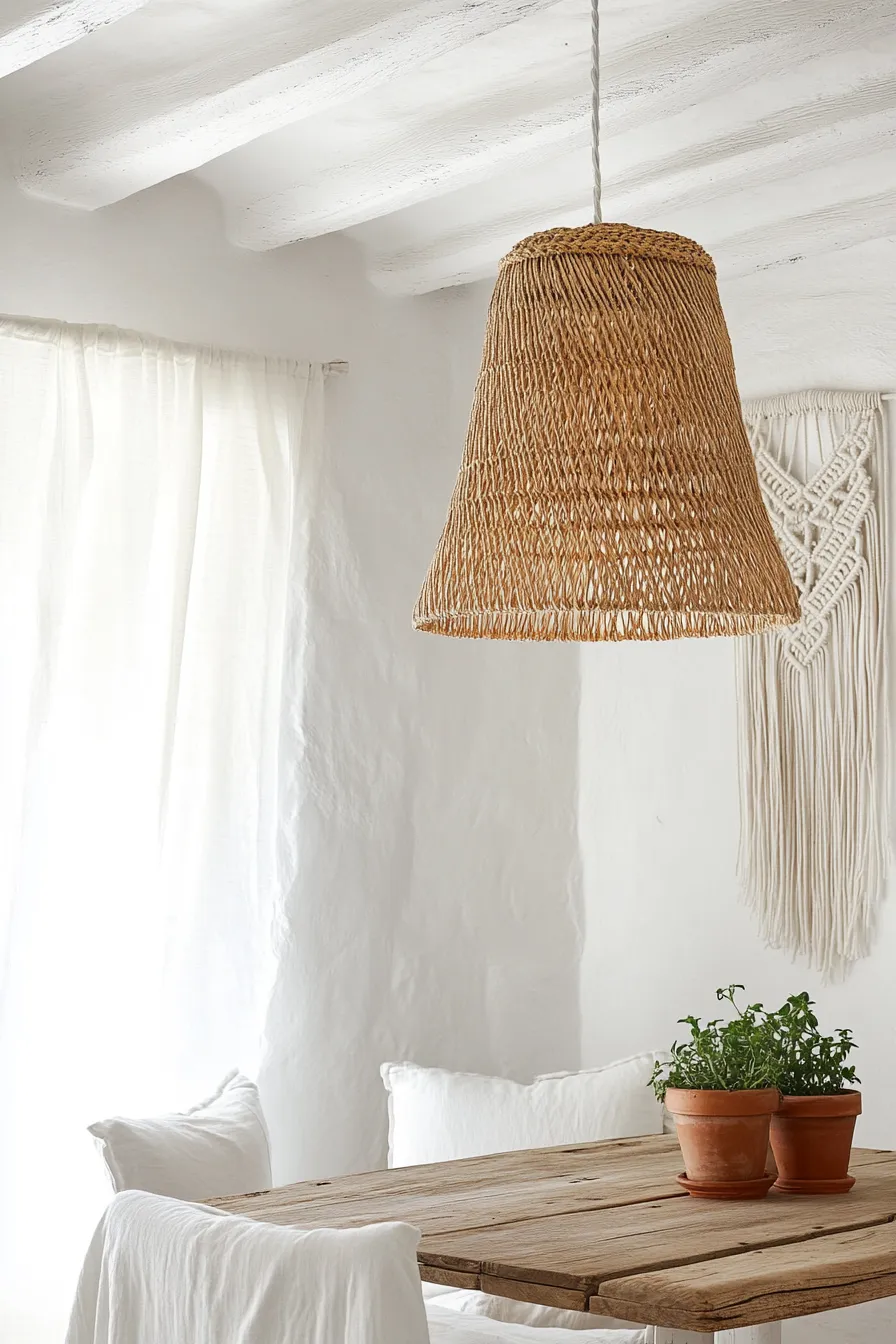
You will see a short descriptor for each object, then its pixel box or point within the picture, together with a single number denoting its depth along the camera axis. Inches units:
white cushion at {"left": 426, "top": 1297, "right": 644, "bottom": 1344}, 97.5
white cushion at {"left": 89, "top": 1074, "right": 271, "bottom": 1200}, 95.1
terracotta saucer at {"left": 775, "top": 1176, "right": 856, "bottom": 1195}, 80.7
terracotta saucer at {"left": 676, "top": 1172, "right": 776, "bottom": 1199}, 78.9
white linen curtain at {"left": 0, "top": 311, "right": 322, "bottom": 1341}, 107.0
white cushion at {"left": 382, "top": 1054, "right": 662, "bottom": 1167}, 116.0
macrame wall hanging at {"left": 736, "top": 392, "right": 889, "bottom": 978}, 118.6
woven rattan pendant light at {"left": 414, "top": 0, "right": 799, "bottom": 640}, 71.9
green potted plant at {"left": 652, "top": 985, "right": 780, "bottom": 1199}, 77.3
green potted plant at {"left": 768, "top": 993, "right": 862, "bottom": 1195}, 80.1
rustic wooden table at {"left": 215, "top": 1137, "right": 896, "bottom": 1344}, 61.0
